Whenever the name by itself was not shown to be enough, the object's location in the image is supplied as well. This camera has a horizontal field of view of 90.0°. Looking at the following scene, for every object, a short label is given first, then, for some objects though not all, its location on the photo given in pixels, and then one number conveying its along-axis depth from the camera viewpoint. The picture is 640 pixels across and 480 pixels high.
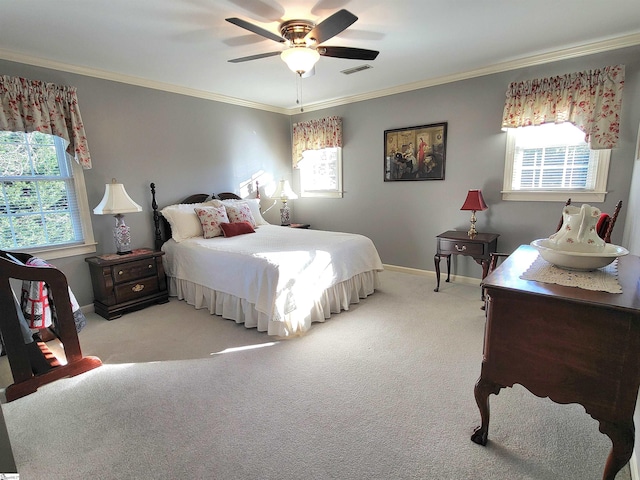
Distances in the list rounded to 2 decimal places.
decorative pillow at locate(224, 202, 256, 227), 4.12
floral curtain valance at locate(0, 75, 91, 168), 2.78
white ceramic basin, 1.39
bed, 2.75
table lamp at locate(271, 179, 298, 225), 4.93
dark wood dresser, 1.18
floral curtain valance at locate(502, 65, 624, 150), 2.90
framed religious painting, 4.02
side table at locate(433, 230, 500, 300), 3.43
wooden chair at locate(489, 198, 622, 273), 1.72
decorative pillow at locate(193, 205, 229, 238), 3.77
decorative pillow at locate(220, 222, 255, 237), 3.80
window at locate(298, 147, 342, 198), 5.02
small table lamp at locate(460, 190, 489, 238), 3.53
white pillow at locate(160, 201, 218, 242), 3.74
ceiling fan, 2.21
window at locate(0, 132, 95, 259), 2.93
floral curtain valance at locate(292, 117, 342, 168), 4.80
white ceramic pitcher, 1.40
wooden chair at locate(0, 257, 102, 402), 2.02
